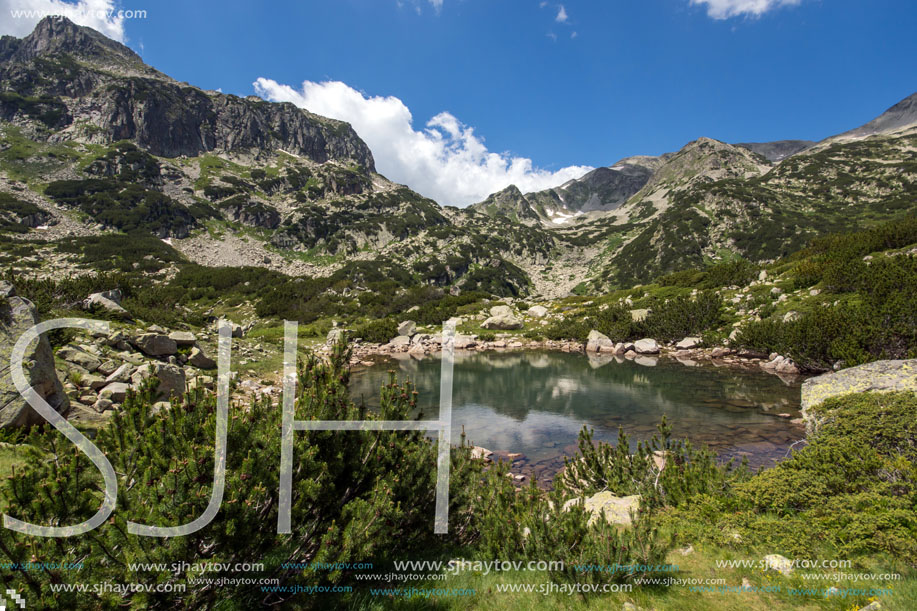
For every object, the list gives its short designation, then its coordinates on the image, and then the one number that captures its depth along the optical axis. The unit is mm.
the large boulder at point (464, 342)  36812
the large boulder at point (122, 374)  9875
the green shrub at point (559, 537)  4309
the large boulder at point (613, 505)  6016
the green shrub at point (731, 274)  36281
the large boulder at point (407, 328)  37666
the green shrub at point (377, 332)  36594
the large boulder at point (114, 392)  8901
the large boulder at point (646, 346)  29431
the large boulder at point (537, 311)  46481
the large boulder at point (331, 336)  30253
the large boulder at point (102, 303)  15198
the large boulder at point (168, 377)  10013
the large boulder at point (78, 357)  9859
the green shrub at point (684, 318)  29609
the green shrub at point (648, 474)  6590
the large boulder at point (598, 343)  32375
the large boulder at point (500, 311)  43962
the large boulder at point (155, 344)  13258
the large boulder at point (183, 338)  15195
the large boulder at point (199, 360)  14755
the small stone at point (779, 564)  4331
